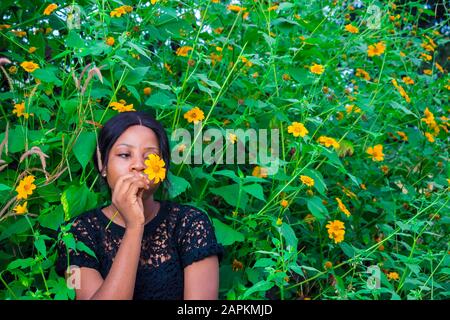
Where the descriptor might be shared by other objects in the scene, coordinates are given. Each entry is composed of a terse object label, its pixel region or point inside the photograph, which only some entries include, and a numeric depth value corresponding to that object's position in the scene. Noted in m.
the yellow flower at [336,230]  2.43
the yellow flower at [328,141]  2.31
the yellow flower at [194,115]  2.28
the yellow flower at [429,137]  2.95
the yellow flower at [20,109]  2.22
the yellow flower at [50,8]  2.28
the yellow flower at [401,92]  2.69
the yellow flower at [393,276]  2.37
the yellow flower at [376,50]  2.82
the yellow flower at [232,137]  2.26
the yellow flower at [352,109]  2.65
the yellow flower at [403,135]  3.10
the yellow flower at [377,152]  2.78
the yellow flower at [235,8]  2.58
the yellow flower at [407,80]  3.09
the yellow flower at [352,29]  2.64
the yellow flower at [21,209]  1.86
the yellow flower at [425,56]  3.18
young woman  1.90
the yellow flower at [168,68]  2.63
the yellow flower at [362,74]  3.18
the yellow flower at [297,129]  2.34
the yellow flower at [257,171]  2.42
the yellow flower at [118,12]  2.20
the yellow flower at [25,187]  1.86
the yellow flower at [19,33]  2.59
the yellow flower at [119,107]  2.16
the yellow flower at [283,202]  2.28
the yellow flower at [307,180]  2.24
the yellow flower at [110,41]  2.22
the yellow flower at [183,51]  2.58
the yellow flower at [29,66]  2.26
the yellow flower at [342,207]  2.38
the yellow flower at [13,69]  2.48
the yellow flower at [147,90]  2.44
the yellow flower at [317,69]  2.51
